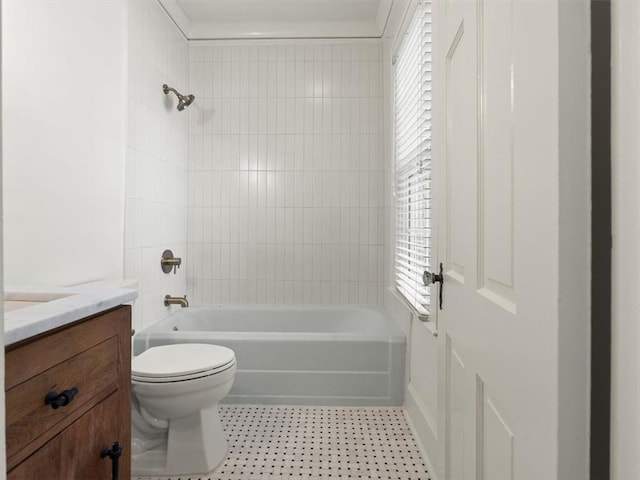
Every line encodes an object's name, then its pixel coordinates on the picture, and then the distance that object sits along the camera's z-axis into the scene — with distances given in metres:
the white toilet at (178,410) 1.54
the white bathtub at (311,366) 2.18
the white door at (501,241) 0.51
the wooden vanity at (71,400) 0.68
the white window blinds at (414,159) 1.69
